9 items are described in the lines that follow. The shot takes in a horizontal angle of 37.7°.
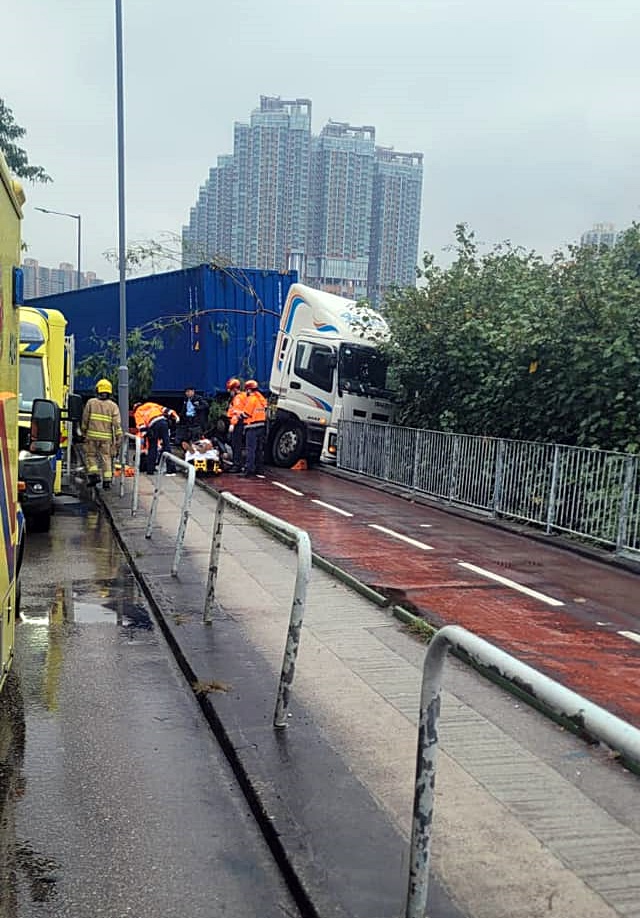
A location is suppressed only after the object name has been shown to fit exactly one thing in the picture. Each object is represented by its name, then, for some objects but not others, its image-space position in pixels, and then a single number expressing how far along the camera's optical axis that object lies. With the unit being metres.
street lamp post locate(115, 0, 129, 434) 20.78
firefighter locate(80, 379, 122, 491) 15.16
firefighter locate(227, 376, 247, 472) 18.62
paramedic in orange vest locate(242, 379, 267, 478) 18.38
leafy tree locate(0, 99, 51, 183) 33.47
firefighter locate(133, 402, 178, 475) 17.45
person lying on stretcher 18.59
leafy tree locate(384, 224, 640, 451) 11.64
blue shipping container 21.70
